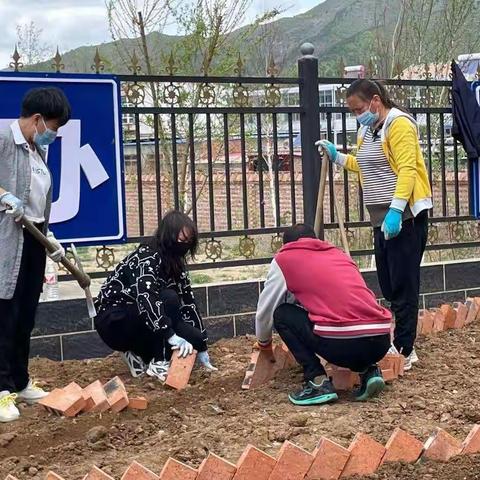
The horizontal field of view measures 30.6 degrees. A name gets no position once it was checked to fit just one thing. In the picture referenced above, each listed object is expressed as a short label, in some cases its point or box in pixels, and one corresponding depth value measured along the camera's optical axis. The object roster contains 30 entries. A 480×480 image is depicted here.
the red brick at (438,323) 6.12
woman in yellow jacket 4.84
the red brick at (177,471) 3.15
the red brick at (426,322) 6.05
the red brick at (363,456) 3.38
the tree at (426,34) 12.34
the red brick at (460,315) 6.24
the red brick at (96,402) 4.35
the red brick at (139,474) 3.09
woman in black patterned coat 4.90
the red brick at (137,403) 4.46
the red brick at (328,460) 3.33
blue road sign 5.78
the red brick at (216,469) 3.17
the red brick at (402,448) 3.46
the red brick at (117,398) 4.35
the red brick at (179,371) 4.86
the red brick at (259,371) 4.82
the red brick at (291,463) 3.25
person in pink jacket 4.18
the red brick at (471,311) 6.39
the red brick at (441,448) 3.52
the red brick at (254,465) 3.19
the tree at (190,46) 9.99
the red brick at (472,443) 3.56
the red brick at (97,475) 3.09
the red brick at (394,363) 4.73
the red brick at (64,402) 4.32
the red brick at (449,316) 6.18
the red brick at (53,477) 3.09
